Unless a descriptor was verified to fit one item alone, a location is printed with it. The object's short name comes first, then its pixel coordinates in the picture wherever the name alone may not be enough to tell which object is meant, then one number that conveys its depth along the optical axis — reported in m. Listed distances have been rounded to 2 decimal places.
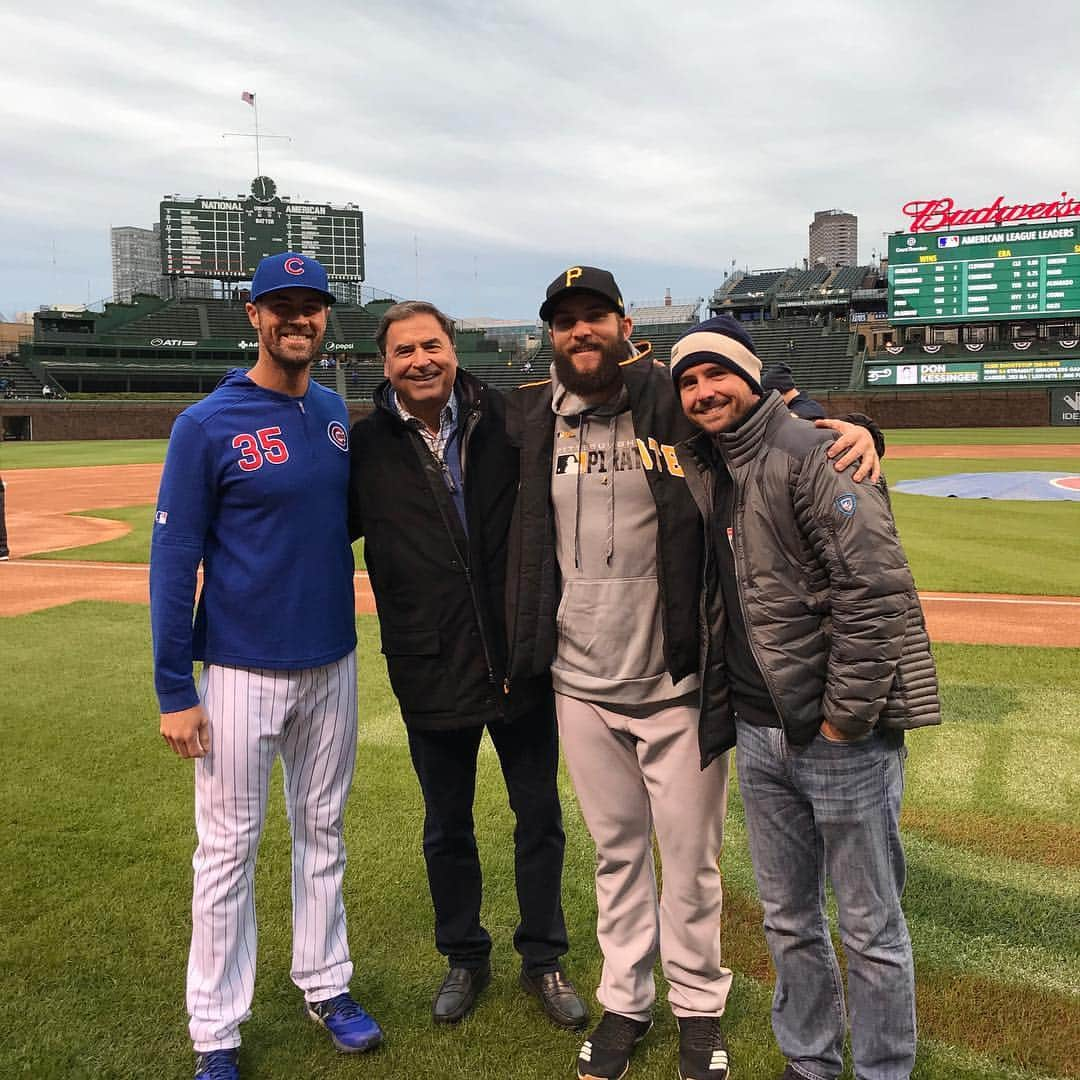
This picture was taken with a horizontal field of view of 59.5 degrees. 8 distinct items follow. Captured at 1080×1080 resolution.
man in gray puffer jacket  2.30
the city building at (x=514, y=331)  76.81
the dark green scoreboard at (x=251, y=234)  68.38
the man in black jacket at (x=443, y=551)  2.94
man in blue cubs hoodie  2.73
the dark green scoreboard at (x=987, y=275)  48.88
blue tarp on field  17.53
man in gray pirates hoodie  2.70
